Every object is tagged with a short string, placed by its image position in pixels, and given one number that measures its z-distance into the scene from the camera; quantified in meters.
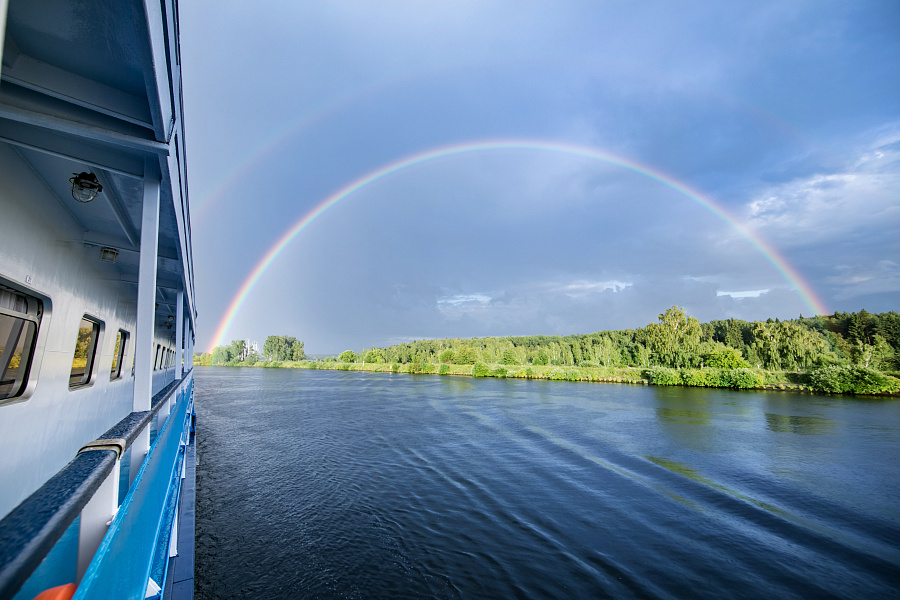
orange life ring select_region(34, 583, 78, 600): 1.48
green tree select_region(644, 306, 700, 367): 65.94
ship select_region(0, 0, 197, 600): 1.61
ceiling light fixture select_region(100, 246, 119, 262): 4.78
